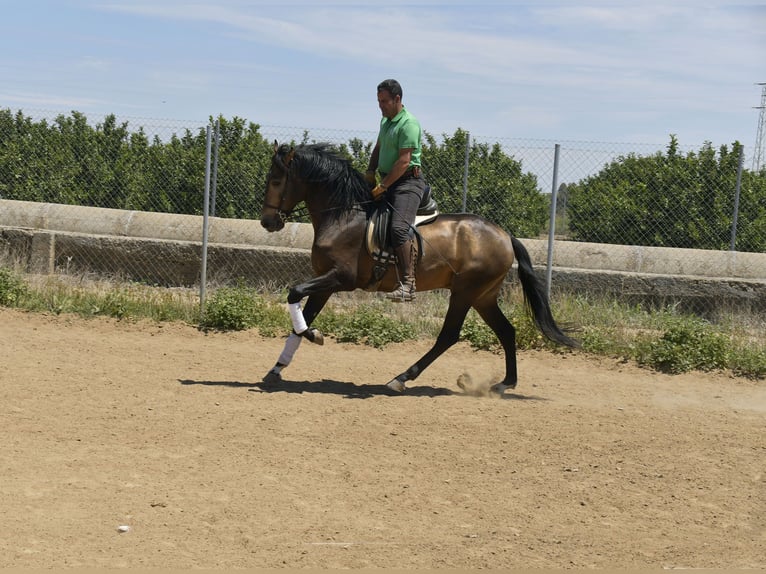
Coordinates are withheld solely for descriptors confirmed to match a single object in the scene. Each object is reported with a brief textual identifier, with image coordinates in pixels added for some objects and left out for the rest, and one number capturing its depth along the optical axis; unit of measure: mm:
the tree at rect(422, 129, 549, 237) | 15719
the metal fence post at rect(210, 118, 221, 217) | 12862
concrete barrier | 13094
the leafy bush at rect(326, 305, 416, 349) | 11633
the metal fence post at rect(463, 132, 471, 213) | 12875
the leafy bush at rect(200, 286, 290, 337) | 11844
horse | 8945
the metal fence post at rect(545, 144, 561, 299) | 12109
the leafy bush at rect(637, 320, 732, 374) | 10742
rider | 8695
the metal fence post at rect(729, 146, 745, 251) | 13297
